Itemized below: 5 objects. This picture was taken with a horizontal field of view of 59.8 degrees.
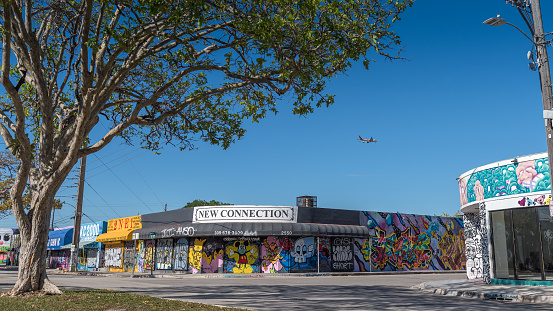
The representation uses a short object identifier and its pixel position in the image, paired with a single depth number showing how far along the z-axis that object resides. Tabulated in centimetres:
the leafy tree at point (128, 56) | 1141
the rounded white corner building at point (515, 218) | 1728
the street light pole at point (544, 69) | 1316
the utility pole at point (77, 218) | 3425
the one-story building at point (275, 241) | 3141
